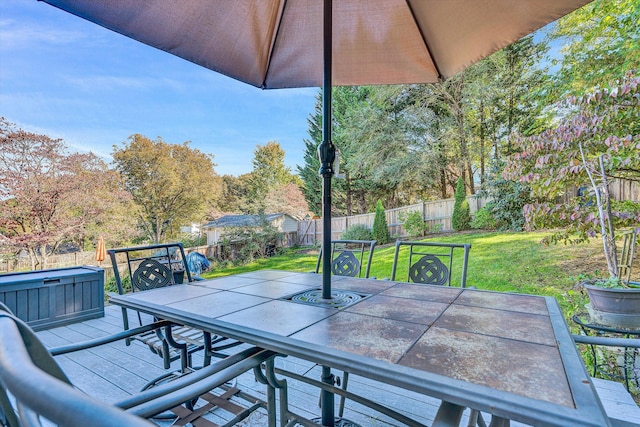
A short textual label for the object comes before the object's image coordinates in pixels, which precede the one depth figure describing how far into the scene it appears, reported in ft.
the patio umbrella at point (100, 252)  19.29
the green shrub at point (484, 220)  22.75
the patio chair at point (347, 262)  7.64
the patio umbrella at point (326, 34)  4.52
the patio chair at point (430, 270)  6.71
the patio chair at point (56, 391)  0.92
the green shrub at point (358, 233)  27.84
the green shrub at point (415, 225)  25.91
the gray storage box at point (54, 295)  10.21
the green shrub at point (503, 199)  20.68
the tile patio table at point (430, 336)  2.14
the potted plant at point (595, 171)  7.27
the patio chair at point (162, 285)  5.38
